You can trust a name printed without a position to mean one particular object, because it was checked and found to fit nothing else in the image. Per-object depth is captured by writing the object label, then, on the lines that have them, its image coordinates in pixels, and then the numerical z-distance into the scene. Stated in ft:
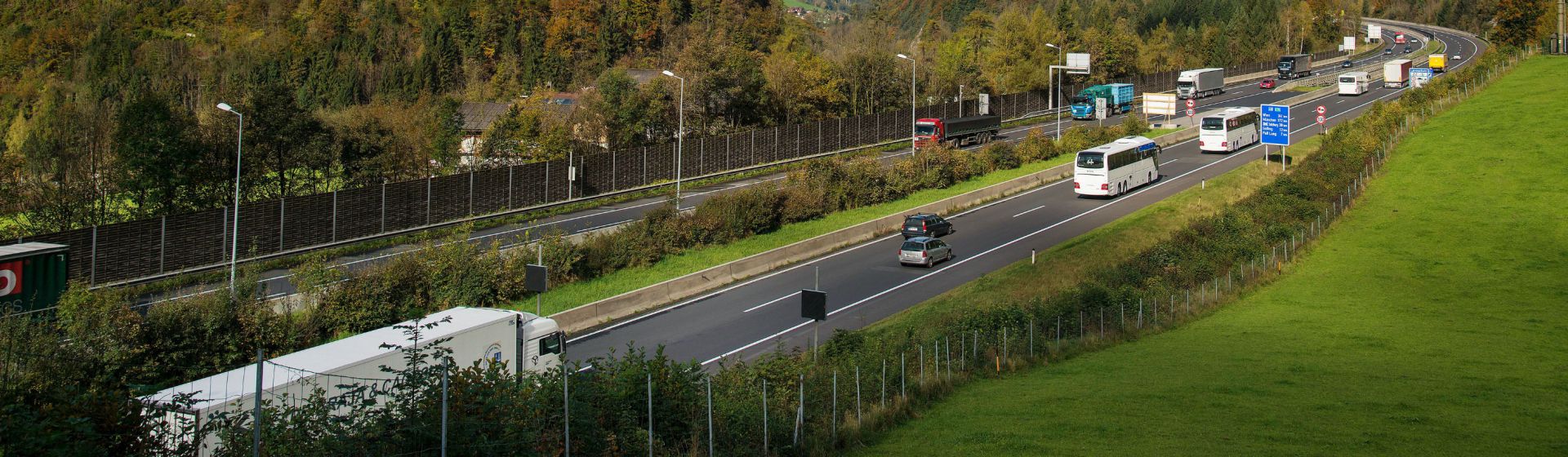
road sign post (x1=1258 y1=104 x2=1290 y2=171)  183.52
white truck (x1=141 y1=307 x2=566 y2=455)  59.31
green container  89.76
